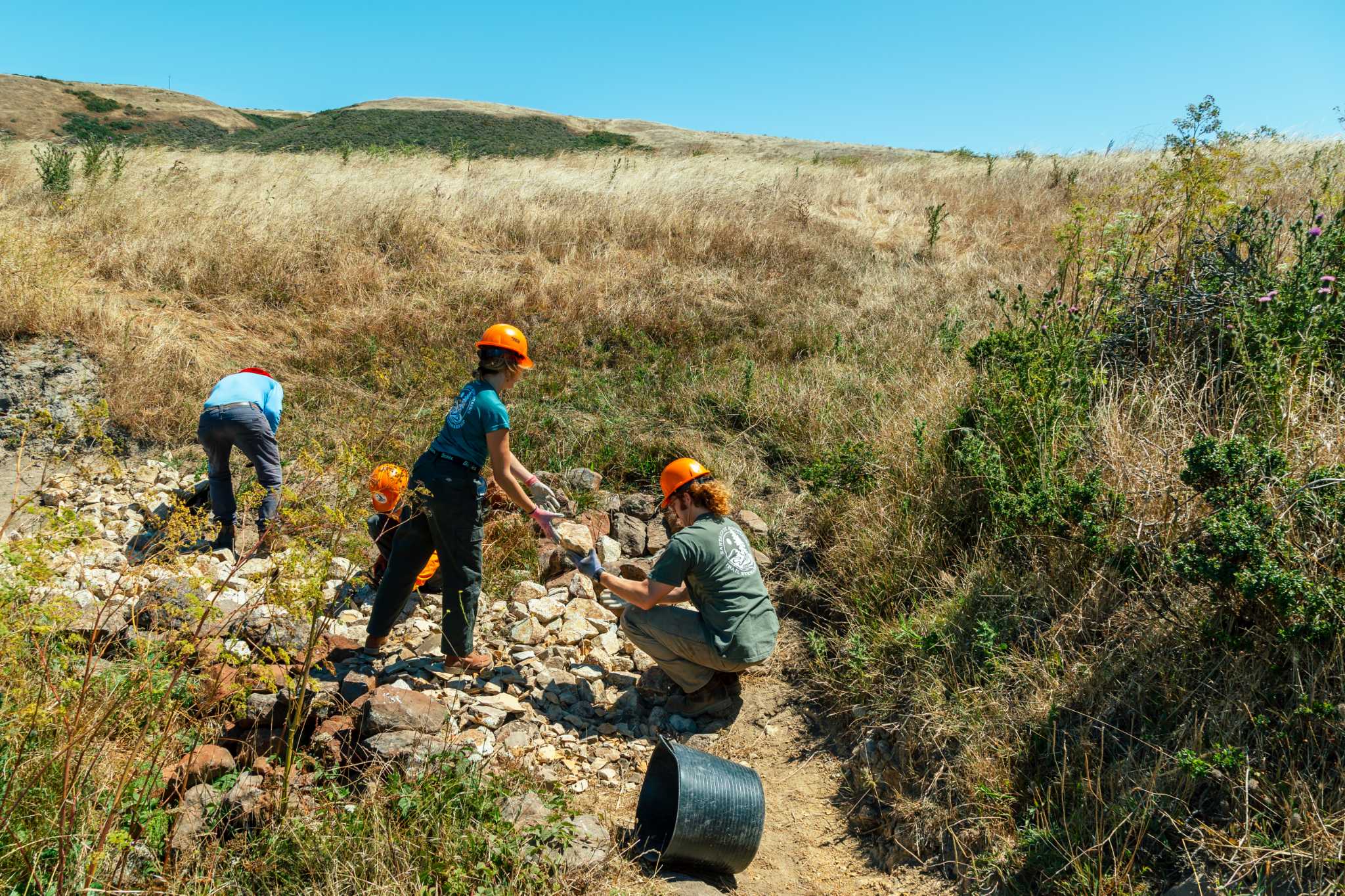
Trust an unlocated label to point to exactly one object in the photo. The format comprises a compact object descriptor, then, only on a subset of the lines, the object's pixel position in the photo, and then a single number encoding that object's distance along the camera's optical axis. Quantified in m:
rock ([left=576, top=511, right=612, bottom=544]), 5.46
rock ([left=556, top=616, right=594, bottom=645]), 4.52
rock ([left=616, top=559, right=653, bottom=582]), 4.89
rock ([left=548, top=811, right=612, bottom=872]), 2.60
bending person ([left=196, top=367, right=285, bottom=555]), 4.82
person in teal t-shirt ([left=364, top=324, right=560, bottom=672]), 3.81
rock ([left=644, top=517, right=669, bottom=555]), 5.56
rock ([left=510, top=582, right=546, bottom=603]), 4.80
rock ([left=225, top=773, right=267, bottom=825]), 2.61
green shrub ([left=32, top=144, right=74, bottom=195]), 9.43
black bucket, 2.92
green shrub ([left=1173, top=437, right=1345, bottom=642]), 2.66
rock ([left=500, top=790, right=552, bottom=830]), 2.70
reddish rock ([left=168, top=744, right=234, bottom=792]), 2.66
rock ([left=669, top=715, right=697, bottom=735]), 4.04
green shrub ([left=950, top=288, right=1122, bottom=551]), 3.73
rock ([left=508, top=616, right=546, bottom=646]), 4.45
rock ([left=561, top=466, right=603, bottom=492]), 5.89
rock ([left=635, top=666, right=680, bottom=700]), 4.21
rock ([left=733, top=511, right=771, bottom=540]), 5.42
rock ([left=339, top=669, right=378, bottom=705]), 3.61
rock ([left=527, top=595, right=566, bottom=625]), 4.62
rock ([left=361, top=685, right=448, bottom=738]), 3.15
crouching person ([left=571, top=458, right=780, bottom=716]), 3.81
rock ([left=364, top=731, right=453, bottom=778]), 2.88
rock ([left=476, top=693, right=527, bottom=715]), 3.84
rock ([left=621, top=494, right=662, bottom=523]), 5.77
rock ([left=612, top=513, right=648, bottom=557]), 5.51
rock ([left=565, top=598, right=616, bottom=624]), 4.73
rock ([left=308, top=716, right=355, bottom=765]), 3.06
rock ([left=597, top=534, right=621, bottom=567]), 5.28
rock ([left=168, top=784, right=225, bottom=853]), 2.48
